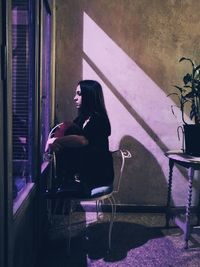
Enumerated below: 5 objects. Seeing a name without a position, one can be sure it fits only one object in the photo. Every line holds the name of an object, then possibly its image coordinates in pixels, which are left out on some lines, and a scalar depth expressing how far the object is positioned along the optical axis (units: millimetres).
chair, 2549
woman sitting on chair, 2535
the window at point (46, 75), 2878
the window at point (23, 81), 2086
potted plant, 2918
